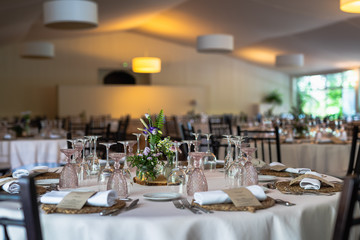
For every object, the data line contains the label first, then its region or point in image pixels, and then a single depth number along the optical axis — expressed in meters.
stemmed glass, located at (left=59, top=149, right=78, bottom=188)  2.17
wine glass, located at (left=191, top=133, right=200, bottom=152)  2.19
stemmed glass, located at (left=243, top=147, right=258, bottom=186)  2.11
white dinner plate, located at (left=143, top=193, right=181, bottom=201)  1.88
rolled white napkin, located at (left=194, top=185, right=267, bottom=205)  1.75
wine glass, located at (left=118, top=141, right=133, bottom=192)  2.11
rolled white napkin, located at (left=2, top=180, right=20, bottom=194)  2.05
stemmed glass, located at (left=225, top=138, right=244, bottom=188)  2.12
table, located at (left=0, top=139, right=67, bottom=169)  5.61
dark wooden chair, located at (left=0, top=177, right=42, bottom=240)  1.31
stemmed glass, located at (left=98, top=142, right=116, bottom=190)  2.02
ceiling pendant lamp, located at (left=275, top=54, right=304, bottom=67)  13.02
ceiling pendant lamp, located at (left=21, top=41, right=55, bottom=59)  10.86
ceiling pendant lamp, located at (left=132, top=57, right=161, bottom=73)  12.12
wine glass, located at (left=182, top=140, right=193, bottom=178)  2.00
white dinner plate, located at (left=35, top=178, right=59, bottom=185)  2.35
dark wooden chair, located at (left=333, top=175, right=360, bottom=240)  1.30
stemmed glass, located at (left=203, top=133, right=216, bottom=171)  2.62
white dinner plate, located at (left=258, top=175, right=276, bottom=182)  2.37
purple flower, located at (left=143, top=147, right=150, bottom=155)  2.21
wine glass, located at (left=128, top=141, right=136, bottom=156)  2.27
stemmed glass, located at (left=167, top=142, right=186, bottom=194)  2.07
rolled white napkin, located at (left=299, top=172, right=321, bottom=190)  2.05
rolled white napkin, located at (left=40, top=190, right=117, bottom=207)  1.73
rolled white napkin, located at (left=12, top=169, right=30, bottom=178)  2.44
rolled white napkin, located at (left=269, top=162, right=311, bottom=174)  2.56
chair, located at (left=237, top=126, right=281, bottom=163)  4.05
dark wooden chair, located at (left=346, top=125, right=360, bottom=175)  3.80
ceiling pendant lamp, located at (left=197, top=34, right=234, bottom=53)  9.38
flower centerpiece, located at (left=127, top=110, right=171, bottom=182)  2.25
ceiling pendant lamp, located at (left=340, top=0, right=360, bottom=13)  4.81
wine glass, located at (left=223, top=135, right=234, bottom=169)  2.30
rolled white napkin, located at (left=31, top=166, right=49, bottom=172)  2.70
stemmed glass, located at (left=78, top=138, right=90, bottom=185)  2.38
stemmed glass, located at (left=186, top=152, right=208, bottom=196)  1.96
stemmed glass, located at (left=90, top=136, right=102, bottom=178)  2.43
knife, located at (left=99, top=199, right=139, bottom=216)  1.66
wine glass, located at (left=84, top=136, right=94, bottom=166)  2.41
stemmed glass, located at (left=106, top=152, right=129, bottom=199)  1.94
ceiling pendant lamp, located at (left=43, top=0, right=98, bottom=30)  6.04
